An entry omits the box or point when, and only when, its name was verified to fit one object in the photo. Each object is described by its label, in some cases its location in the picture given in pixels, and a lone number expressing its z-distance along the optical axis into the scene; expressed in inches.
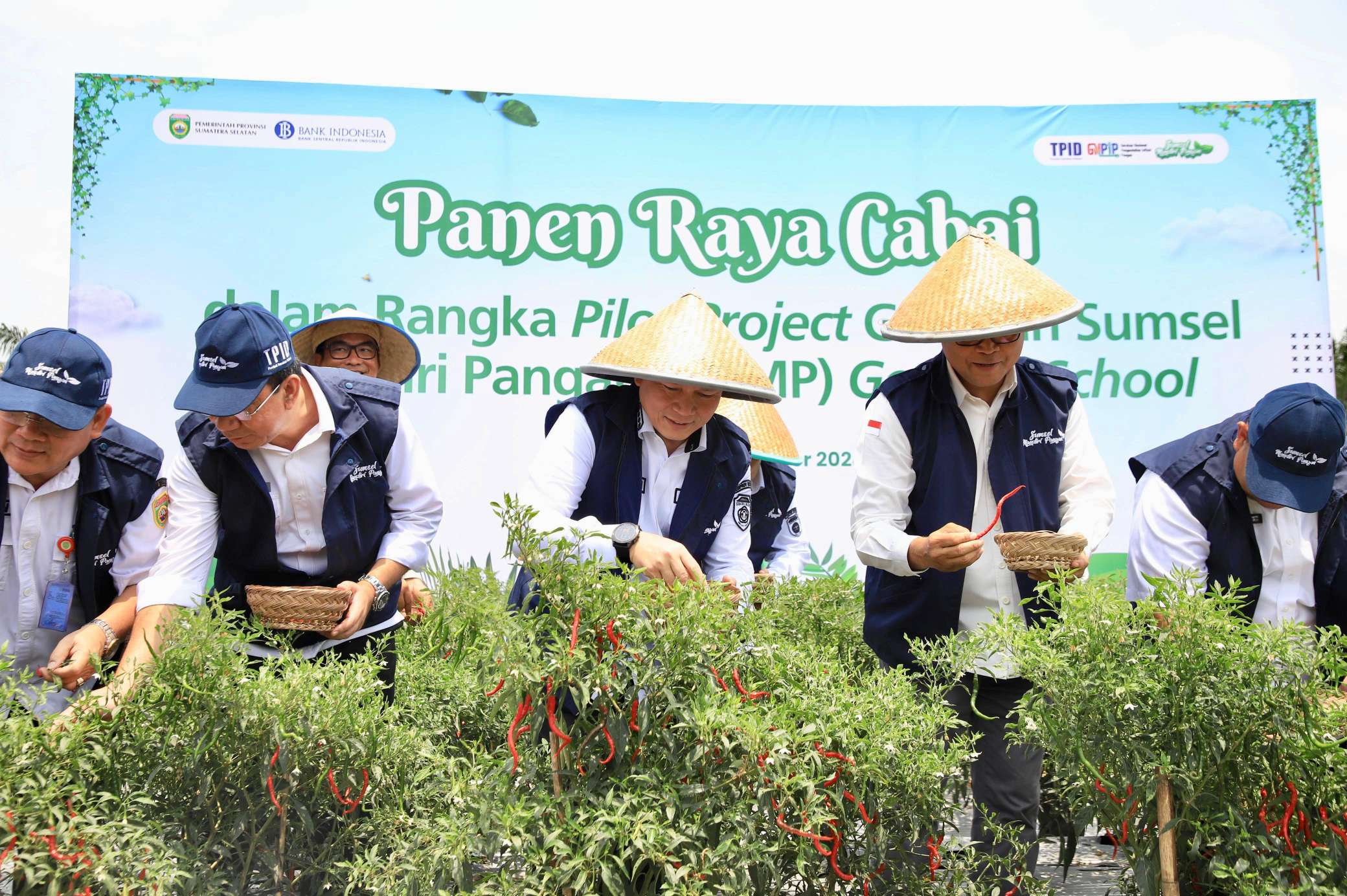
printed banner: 223.0
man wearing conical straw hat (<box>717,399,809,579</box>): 168.9
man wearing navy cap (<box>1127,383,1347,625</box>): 100.4
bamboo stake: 73.0
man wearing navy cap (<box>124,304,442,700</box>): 94.0
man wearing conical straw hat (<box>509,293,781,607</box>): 98.8
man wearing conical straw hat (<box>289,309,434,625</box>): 159.9
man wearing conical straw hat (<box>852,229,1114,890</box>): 106.7
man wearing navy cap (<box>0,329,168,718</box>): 94.0
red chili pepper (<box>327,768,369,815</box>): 80.2
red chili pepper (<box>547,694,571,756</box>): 70.6
